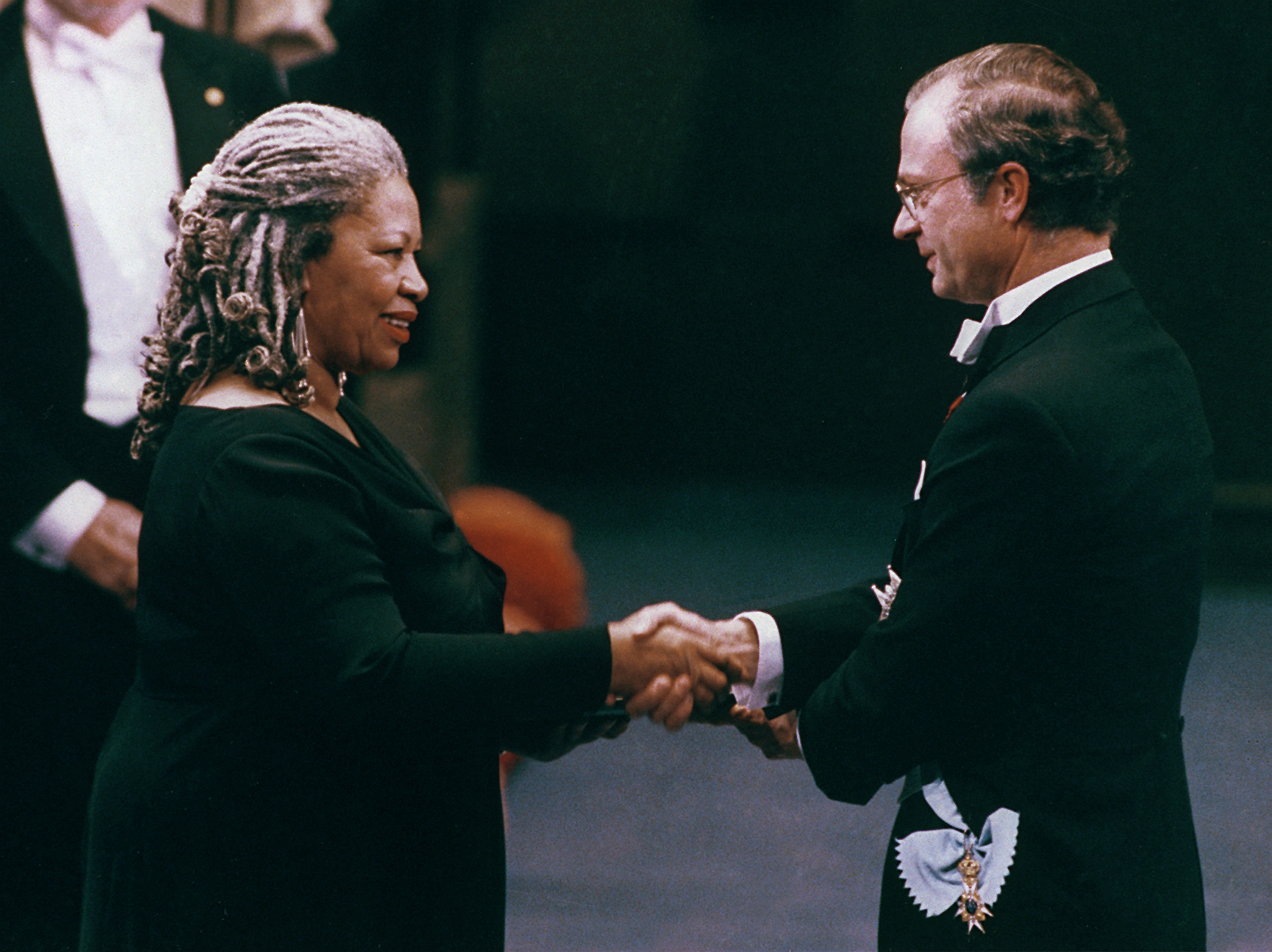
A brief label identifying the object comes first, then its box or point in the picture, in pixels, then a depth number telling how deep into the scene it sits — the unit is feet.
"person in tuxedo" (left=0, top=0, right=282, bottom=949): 36.27
